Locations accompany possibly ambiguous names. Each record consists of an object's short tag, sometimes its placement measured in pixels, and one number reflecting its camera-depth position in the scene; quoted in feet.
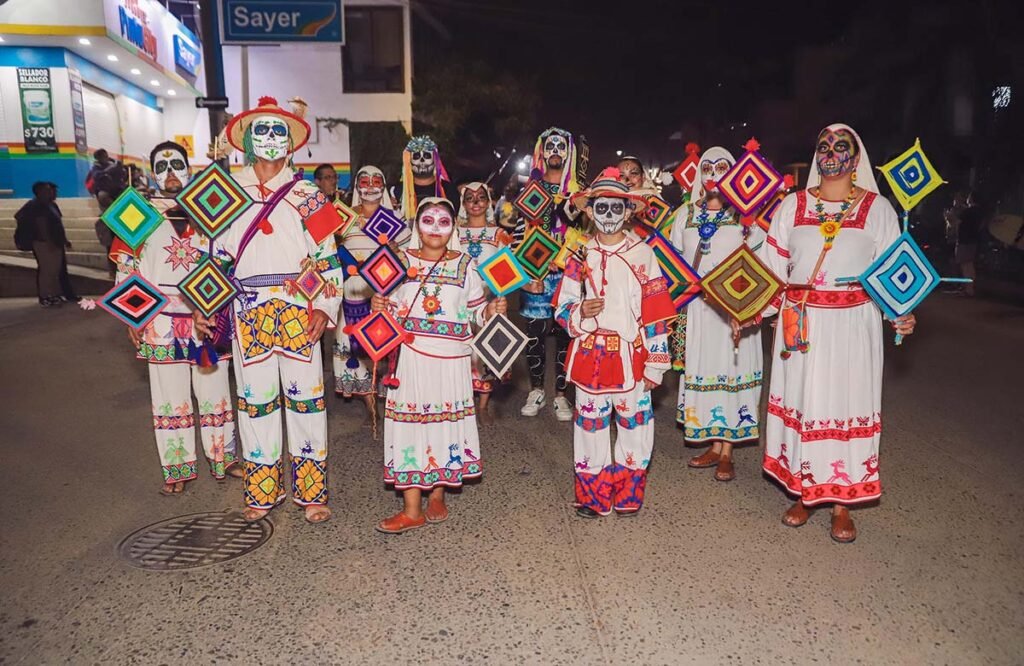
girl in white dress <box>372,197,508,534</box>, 15.02
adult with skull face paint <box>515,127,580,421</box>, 22.17
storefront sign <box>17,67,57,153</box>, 55.77
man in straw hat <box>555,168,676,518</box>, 14.92
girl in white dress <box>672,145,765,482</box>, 18.24
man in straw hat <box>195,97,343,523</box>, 14.66
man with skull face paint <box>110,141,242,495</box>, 16.28
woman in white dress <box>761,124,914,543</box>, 14.56
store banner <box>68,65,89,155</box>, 57.52
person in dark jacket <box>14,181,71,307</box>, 41.04
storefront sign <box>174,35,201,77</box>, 72.13
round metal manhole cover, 14.21
